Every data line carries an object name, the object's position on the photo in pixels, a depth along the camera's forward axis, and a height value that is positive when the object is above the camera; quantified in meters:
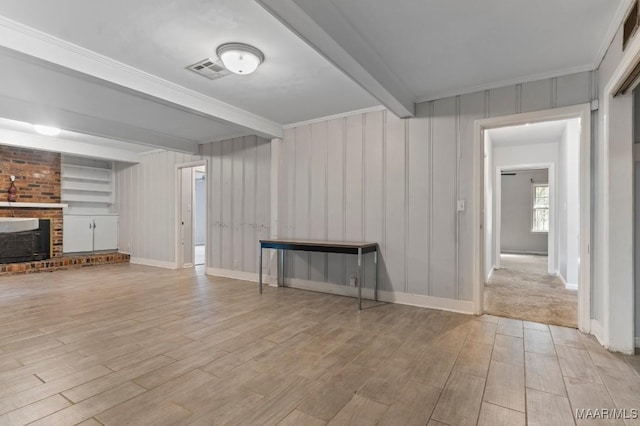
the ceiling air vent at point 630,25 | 1.97 +1.20
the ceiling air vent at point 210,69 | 2.86 +1.33
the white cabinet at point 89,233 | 6.97 -0.46
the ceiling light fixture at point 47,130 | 4.84 +1.27
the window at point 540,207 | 9.63 +0.19
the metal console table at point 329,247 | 3.60 -0.40
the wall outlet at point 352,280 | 4.16 -0.86
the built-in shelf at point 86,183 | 7.20 +0.68
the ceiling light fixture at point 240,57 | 2.56 +1.27
